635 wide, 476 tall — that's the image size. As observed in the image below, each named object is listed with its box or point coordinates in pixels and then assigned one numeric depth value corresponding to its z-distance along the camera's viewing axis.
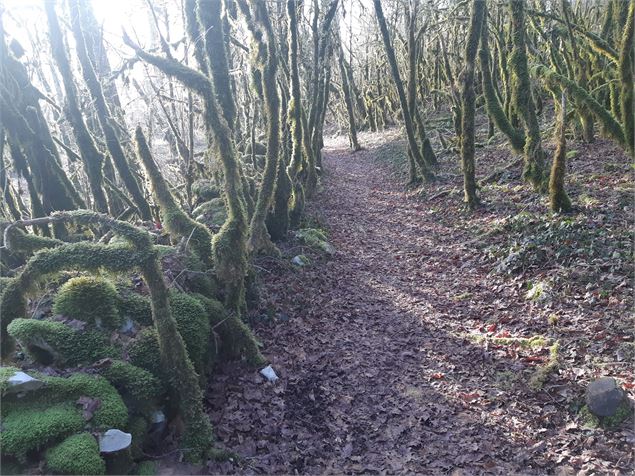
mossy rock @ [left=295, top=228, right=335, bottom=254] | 11.93
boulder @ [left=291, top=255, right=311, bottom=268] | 10.65
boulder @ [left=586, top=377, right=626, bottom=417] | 5.17
